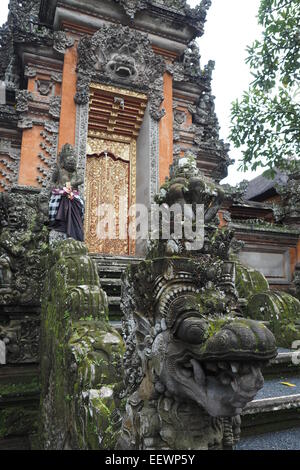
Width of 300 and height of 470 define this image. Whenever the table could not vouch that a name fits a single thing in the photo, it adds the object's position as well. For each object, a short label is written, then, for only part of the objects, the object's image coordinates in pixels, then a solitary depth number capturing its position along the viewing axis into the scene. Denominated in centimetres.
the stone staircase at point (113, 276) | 525
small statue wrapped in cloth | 554
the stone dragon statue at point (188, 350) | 181
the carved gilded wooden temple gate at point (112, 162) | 924
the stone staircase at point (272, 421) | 291
